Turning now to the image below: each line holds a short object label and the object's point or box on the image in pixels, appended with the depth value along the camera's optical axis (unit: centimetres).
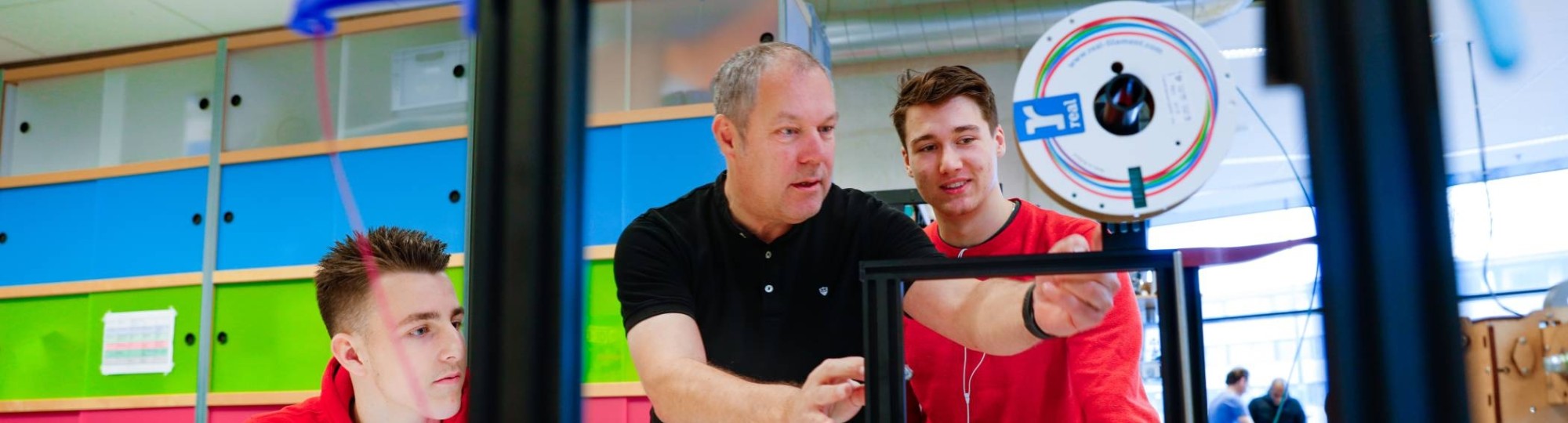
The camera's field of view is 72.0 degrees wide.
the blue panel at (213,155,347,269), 236
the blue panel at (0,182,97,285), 262
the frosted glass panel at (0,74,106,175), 269
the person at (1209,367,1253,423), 373
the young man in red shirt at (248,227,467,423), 107
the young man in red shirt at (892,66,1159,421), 104
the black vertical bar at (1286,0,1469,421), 50
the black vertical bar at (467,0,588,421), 59
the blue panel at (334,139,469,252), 218
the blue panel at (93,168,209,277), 249
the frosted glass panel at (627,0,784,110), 141
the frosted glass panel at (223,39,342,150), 245
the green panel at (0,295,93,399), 257
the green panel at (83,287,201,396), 242
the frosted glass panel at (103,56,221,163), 256
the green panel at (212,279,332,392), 229
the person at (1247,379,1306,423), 358
